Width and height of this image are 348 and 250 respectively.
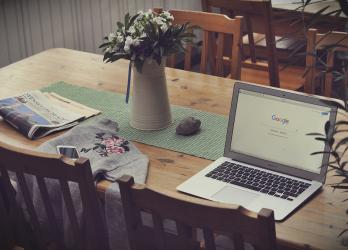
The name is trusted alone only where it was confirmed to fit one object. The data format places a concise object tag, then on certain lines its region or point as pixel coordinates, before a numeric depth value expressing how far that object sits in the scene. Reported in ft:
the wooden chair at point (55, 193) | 6.66
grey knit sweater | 7.20
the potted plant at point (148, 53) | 8.26
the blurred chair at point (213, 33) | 10.39
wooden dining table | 6.59
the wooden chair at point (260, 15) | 11.63
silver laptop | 7.15
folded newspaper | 8.61
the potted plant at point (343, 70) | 5.84
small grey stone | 8.39
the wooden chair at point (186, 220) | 5.74
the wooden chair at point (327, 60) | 9.35
